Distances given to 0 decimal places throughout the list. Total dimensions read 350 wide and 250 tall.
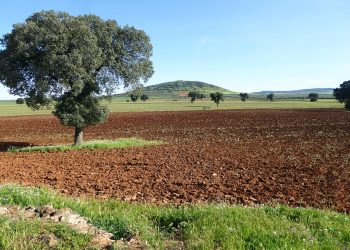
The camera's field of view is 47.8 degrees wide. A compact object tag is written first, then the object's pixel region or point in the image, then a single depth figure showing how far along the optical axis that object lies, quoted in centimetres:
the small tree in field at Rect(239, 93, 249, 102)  17639
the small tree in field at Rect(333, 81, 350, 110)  10462
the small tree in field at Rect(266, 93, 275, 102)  18270
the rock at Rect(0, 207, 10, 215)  882
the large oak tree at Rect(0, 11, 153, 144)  2964
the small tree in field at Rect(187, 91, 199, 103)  16095
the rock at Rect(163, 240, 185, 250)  778
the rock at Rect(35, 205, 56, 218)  898
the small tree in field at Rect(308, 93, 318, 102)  17005
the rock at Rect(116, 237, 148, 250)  757
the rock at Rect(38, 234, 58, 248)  734
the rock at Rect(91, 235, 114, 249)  752
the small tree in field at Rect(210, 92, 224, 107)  12888
